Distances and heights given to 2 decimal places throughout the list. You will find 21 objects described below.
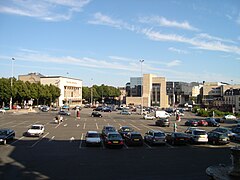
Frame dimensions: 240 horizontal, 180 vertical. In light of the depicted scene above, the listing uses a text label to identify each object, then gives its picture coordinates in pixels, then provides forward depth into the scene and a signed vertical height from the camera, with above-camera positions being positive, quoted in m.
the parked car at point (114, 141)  20.83 -3.46
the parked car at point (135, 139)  22.06 -3.48
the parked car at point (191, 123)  41.22 -3.83
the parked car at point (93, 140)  21.53 -3.51
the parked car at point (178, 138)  22.70 -3.49
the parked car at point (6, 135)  22.05 -3.37
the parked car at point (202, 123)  41.98 -3.89
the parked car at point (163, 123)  39.29 -3.69
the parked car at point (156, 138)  22.38 -3.42
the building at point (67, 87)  110.84 +5.08
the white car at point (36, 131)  26.62 -3.44
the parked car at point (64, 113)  59.87 -3.43
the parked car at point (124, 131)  26.24 -3.38
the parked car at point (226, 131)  27.04 -3.42
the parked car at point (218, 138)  22.97 -3.52
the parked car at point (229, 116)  57.30 -3.74
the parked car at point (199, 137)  23.34 -3.44
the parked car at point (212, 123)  41.91 -3.87
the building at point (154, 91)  115.39 +3.66
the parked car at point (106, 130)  24.84 -3.17
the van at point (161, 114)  56.90 -3.37
